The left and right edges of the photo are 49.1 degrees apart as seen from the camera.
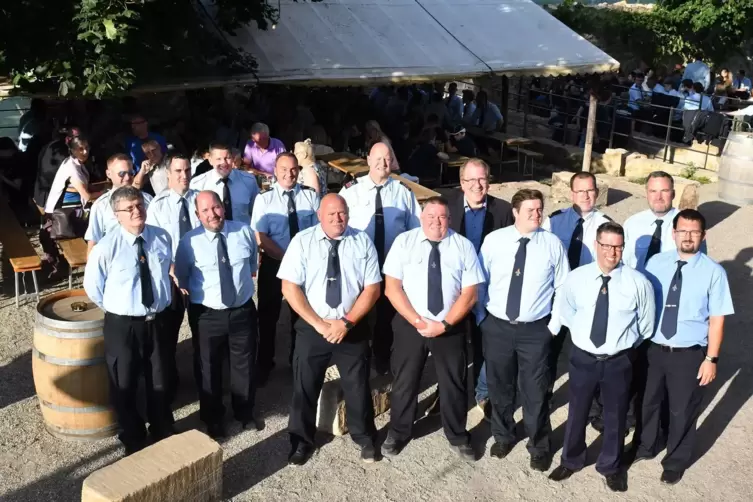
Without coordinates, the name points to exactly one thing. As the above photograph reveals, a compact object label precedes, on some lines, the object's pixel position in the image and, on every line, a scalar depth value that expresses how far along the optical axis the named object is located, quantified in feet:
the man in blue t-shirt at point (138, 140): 30.01
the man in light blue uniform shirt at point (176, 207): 20.43
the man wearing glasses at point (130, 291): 16.92
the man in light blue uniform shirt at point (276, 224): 20.80
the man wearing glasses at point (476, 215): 19.44
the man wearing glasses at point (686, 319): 16.94
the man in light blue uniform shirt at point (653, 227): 19.48
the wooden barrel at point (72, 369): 17.70
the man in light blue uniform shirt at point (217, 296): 17.87
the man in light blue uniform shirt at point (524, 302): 17.34
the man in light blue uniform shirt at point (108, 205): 20.44
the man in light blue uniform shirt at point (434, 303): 17.31
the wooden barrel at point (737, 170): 40.04
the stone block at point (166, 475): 14.74
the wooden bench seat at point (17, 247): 25.71
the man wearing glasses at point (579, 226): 19.19
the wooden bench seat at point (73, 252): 25.23
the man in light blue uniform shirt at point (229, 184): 21.99
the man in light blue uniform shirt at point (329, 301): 17.24
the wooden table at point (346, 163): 34.24
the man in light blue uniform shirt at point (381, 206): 20.57
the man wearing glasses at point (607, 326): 16.25
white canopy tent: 37.19
